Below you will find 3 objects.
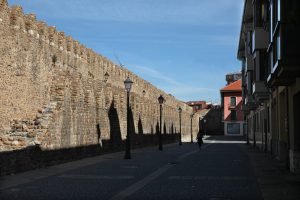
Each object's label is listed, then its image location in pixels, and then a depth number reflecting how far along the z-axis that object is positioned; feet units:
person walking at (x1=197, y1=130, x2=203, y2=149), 114.73
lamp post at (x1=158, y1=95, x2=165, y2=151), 106.36
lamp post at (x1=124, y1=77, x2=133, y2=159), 72.74
